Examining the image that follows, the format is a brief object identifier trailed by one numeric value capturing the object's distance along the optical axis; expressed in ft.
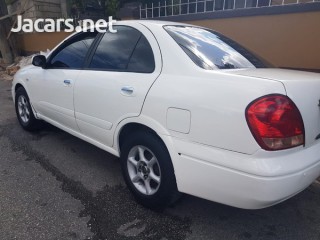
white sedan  5.71
